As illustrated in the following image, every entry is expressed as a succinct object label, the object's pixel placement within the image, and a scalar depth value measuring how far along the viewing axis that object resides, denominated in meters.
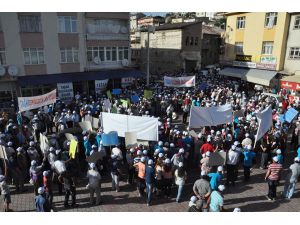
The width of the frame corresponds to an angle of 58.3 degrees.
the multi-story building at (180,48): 38.41
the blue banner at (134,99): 19.23
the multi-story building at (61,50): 21.80
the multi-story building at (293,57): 24.23
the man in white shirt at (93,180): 8.84
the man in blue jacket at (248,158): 10.43
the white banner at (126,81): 27.14
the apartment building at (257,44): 26.20
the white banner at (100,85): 24.16
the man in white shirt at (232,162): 10.08
